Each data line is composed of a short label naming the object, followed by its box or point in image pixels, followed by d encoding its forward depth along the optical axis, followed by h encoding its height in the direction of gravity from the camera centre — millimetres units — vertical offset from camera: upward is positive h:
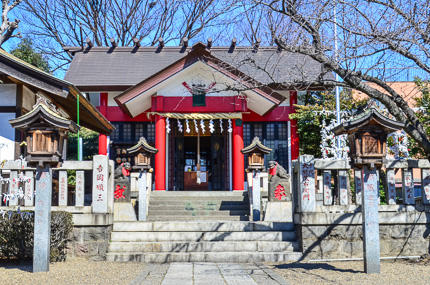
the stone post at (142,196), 11798 -444
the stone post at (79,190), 8859 -204
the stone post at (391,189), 8859 -225
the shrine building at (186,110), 16312 +2740
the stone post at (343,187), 8836 -189
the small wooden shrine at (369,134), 7211 +740
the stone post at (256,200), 12105 -594
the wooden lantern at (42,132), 7219 +817
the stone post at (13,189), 8707 -173
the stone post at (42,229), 7141 -803
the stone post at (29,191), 8922 -219
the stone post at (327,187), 8805 -176
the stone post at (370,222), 7035 -716
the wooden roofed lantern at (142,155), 12086 +686
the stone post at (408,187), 8828 -197
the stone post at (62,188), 8930 -174
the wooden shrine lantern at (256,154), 12906 +736
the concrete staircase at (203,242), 8680 -1313
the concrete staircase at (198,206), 12516 -812
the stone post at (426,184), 8789 -137
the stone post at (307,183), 8742 -92
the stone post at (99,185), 8820 -106
